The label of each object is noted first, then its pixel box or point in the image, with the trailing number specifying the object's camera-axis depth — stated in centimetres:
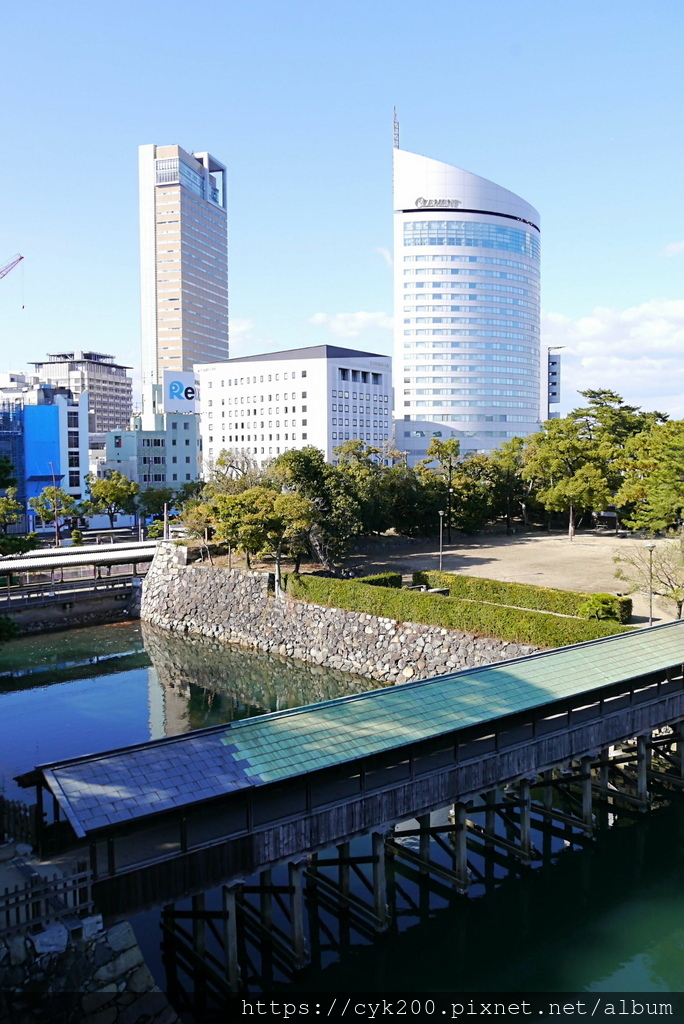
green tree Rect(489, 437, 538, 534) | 6800
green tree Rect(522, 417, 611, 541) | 6134
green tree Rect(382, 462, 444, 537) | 5930
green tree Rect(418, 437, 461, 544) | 6138
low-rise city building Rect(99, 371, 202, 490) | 10081
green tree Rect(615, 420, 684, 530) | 4753
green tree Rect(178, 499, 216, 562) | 4860
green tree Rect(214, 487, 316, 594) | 4206
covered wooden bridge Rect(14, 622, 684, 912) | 1365
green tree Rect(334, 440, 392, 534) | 5209
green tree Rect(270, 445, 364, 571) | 4628
